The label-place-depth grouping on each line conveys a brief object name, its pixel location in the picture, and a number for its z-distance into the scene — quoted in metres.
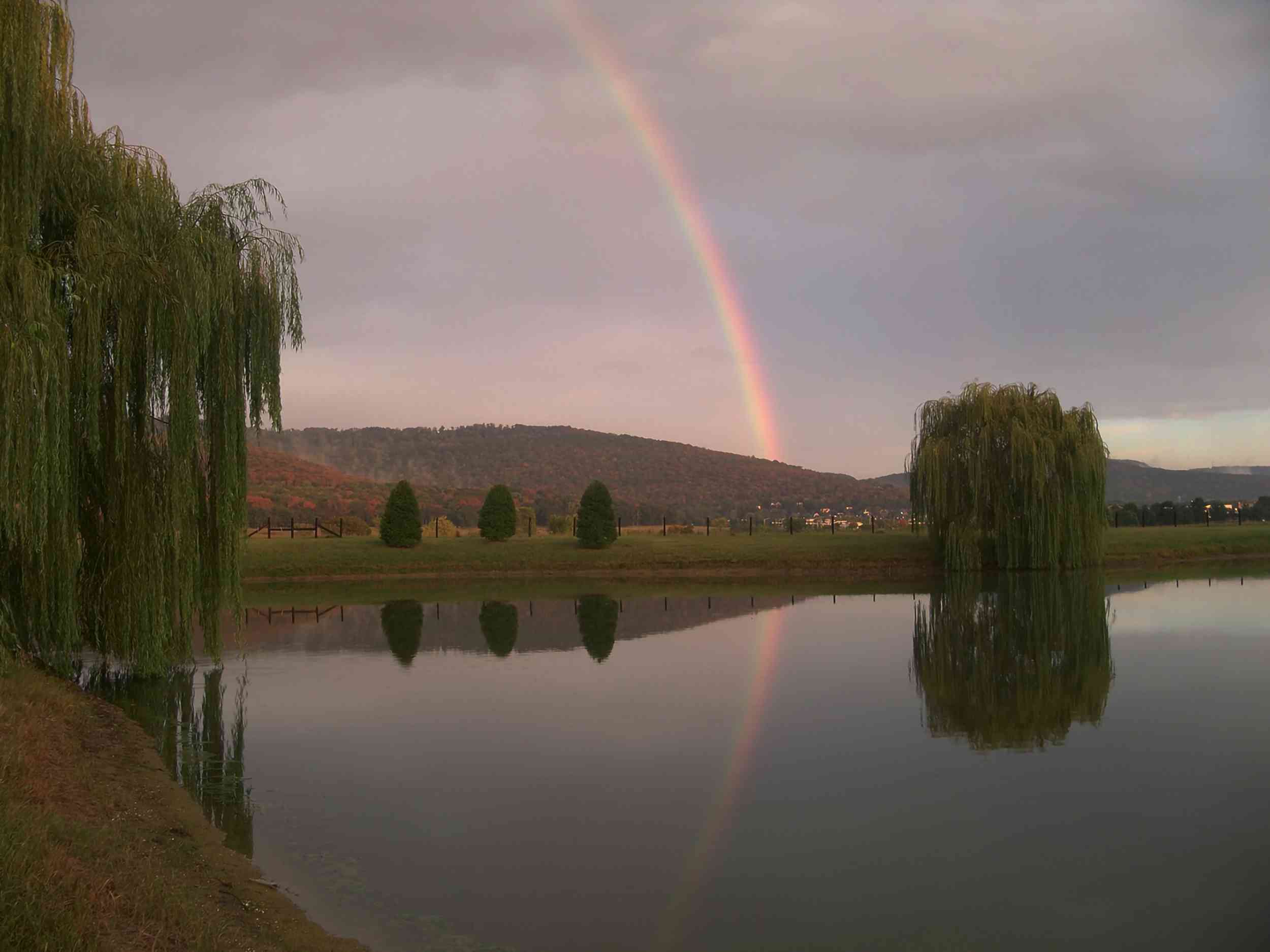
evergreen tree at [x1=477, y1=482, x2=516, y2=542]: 36.75
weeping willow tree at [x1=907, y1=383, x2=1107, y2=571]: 28.70
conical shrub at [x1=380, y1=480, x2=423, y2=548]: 34.88
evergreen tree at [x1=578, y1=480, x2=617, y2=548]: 35.28
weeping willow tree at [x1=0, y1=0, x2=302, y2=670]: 9.16
